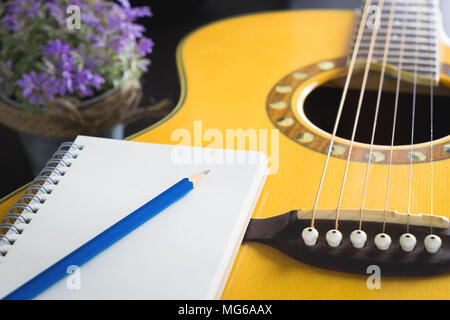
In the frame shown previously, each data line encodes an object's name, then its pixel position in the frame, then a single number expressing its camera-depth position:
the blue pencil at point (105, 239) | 0.47
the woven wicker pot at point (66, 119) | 0.91
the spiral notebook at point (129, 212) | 0.48
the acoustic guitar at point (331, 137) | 0.51
